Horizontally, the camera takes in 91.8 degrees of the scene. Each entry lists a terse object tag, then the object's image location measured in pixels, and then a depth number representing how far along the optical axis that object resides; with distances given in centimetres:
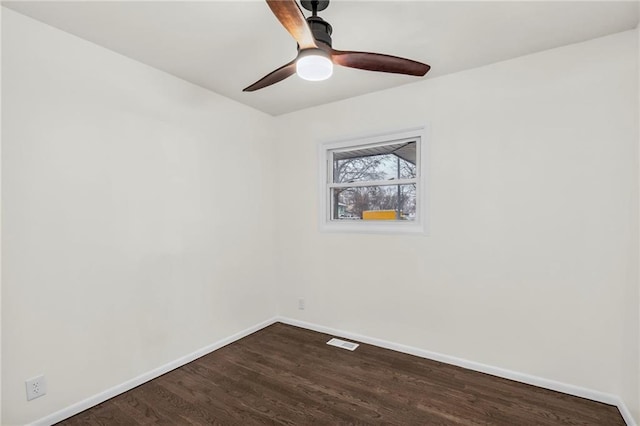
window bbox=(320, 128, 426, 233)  293
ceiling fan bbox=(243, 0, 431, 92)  129
